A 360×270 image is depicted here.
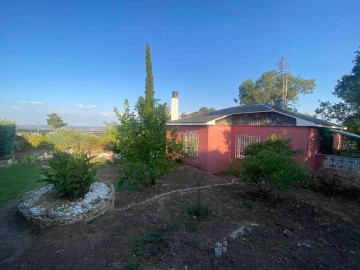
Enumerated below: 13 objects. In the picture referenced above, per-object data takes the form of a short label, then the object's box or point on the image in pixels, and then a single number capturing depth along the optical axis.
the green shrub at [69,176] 5.20
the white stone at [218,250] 3.86
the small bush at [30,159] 13.24
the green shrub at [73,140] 18.62
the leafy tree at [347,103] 16.30
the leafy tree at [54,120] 50.16
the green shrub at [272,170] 5.88
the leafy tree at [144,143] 6.97
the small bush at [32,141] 18.92
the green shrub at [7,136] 14.39
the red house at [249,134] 9.82
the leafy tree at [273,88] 32.19
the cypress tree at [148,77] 17.70
